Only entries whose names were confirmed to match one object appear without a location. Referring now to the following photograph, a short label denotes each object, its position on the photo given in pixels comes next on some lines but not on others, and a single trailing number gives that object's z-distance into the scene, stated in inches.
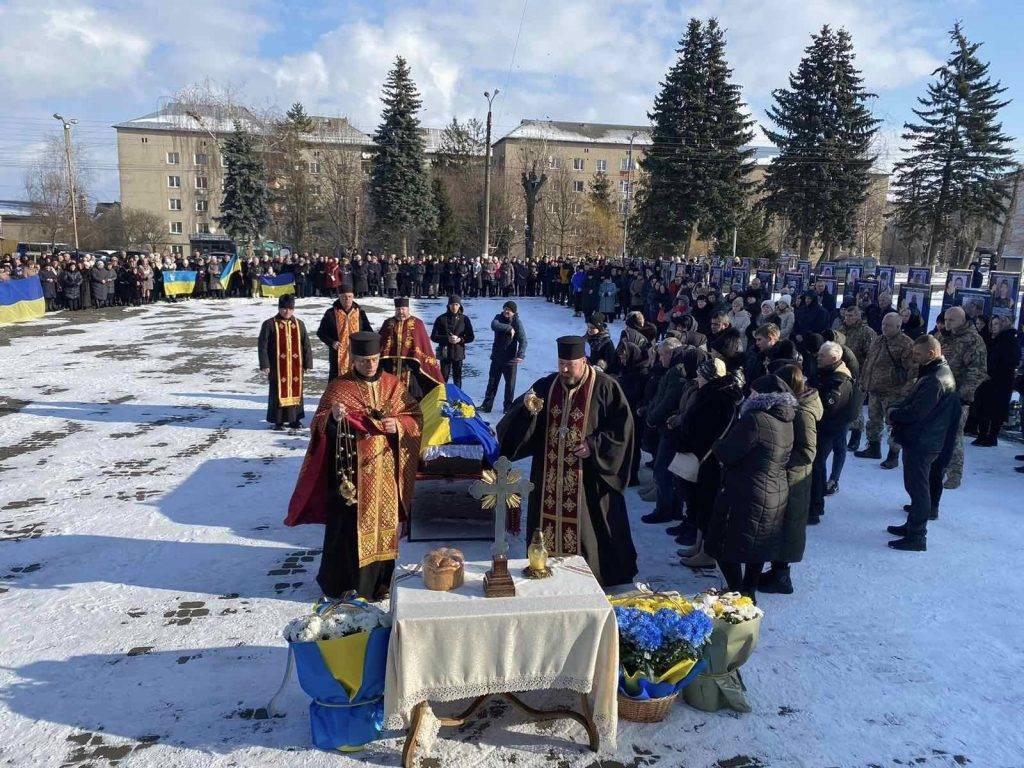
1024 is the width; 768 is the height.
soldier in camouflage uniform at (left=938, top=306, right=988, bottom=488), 355.3
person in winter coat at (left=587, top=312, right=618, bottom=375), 354.9
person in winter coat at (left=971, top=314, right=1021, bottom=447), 402.3
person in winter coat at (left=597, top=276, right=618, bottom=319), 892.6
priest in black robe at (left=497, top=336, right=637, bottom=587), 220.7
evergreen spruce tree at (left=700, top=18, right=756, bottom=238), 1337.4
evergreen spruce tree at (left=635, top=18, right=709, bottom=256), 1332.4
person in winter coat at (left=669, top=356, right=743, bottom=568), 251.1
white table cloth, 147.9
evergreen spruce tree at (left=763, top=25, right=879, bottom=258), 1285.7
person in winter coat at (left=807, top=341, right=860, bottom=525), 282.5
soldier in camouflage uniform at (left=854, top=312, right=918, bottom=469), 357.4
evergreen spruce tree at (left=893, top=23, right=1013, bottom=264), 1312.7
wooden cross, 176.6
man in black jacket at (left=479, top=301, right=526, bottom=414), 441.7
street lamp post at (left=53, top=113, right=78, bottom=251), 1869.5
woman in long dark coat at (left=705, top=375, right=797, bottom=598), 204.5
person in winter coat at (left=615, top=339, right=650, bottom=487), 344.5
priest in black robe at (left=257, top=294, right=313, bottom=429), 422.9
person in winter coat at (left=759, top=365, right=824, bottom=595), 216.8
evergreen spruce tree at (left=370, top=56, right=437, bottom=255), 1740.9
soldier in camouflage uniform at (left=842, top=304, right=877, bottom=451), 410.3
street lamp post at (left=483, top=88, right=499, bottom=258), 1310.3
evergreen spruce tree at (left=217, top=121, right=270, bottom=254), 1724.9
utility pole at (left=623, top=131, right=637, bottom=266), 1639.5
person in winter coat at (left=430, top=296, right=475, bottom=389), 458.9
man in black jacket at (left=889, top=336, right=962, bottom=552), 263.3
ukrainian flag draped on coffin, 293.9
